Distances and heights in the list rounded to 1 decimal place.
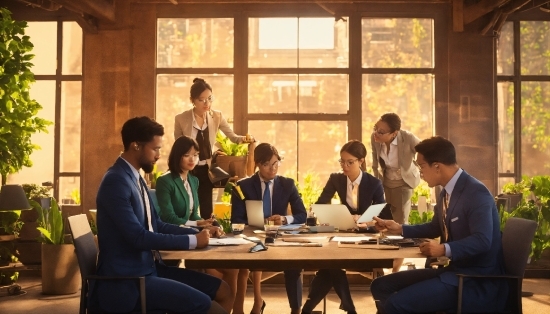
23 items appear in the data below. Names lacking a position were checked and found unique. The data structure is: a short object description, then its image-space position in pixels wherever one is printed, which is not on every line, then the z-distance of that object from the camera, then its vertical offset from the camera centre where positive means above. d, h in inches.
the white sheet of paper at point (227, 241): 175.2 -15.4
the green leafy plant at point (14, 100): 313.7 +28.3
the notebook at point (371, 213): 197.6 -10.2
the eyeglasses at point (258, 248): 163.5 -15.8
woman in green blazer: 221.5 -5.7
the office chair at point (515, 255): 150.2 -16.2
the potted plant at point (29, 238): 350.3 -29.3
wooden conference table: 152.9 -16.6
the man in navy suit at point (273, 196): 232.1 -7.5
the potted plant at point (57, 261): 302.2 -33.8
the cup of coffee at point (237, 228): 201.5 -14.3
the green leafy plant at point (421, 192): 406.6 -10.5
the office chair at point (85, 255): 145.6 -16.1
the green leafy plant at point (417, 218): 308.7 -17.9
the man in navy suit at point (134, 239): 147.6 -13.2
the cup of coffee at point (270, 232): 180.1 -15.2
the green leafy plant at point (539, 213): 312.0 -16.0
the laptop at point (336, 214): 207.8 -11.2
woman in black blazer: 239.2 -4.1
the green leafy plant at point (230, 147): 352.2 +10.5
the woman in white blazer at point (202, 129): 271.4 +14.5
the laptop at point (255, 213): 216.7 -11.3
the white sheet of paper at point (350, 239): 183.3 -15.6
